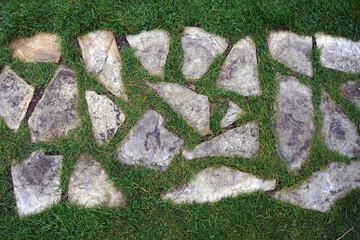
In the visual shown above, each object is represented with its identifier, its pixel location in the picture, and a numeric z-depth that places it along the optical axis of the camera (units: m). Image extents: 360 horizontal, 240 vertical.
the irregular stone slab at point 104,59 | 2.50
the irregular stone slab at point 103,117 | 2.43
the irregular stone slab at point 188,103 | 2.45
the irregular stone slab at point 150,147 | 2.40
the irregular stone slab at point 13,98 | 2.46
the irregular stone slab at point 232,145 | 2.42
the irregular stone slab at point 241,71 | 2.52
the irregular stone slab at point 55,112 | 2.43
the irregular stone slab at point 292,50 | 2.57
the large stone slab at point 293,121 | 2.42
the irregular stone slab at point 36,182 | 2.34
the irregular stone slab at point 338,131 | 2.44
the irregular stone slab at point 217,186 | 2.37
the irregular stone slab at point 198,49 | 2.54
